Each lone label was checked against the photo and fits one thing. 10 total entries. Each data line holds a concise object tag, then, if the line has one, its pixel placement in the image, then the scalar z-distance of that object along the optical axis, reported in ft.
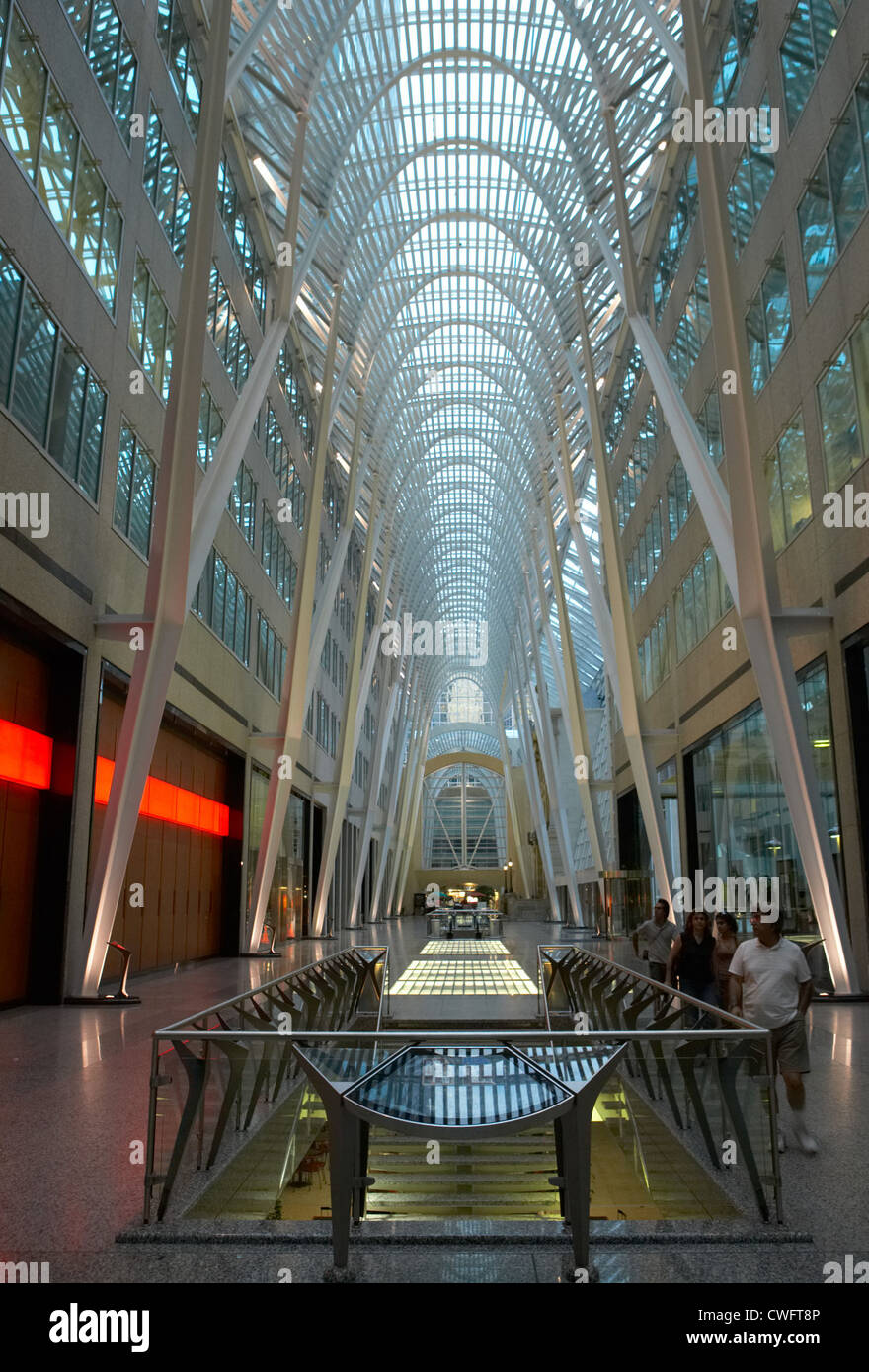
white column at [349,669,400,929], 132.67
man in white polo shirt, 22.40
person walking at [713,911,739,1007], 30.40
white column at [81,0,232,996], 45.75
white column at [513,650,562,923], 151.23
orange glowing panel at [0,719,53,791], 44.24
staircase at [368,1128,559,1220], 19.15
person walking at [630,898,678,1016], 41.75
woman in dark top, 30.19
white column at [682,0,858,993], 44.50
